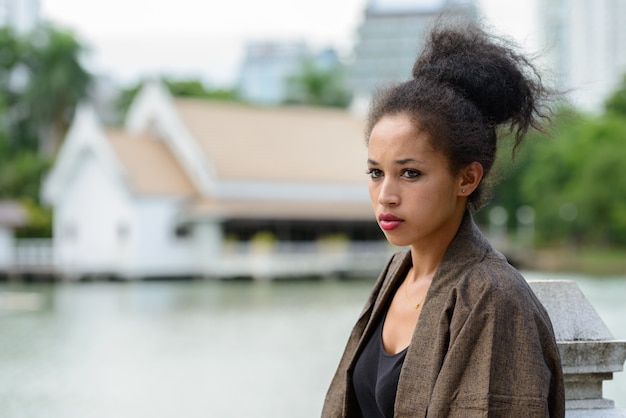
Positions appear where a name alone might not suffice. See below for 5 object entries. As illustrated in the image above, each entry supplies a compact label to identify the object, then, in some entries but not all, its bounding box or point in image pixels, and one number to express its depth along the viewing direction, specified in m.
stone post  2.27
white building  30.75
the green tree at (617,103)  48.50
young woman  1.67
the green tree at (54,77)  45.50
